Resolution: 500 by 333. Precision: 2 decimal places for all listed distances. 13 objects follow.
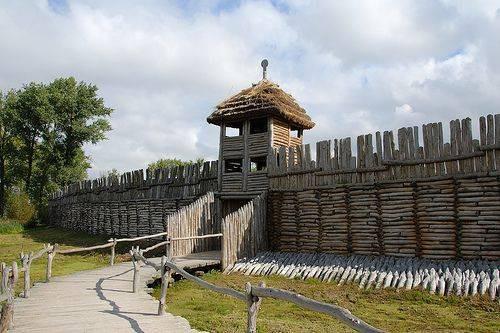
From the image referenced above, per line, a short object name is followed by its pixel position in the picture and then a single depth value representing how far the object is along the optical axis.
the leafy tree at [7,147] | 43.97
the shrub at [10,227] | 34.41
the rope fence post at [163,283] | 7.91
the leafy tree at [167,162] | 72.94
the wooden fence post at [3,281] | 7.96
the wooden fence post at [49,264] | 11.36
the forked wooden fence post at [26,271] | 9.40
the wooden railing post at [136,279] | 10.01
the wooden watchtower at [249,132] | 17.42
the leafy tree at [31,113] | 42.50
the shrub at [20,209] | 41.28
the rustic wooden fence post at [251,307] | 5.80
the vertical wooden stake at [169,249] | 14.49
